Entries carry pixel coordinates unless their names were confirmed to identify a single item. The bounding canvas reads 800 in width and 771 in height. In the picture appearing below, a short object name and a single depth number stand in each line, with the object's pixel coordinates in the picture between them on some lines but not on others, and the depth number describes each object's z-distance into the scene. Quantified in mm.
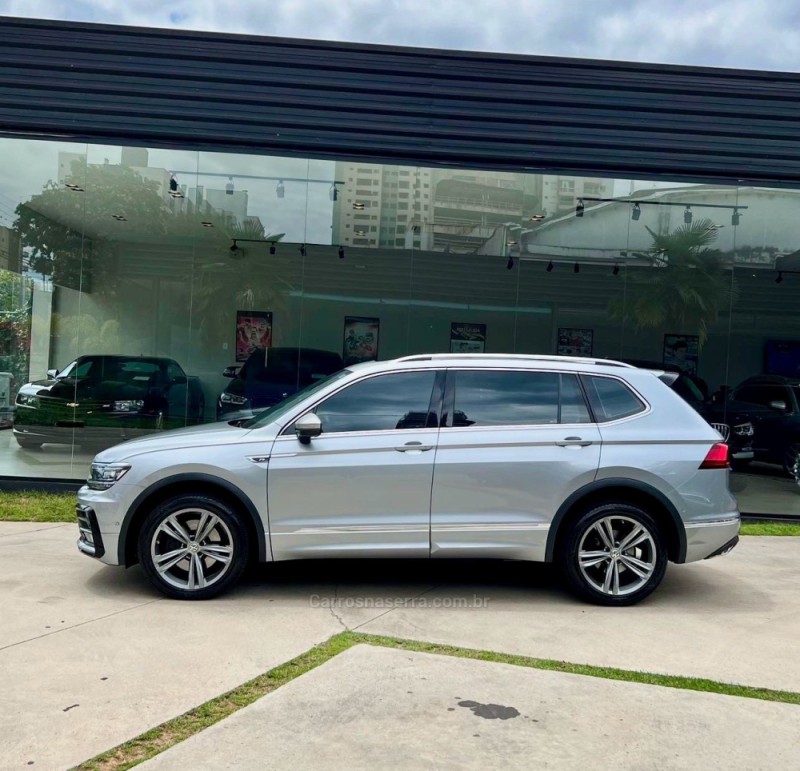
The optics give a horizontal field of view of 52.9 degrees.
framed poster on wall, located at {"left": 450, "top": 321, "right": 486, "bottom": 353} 10055
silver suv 5461
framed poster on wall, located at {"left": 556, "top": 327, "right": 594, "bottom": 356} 10047
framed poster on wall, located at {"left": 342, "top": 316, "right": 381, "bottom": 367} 9938
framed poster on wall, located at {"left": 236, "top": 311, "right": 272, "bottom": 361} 10031
